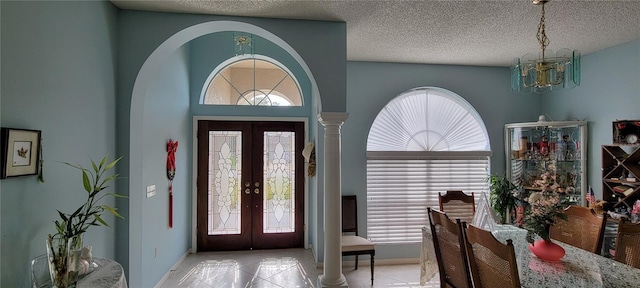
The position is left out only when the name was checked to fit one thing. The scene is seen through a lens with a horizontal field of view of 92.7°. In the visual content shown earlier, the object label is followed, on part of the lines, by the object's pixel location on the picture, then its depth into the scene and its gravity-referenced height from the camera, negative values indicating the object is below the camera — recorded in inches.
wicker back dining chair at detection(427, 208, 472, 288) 78.6 -29.1
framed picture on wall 57.9 -0.7
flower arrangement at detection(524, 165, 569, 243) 81.3 -18.6
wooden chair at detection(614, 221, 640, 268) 83.3 -26.9
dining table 68.2 -30.1
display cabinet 146.0 -4.2
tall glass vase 60.2 -22.9
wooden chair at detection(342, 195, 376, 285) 140.9 -43.5
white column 112.9 -21.0
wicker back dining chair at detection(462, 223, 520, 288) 62.3 -25.1
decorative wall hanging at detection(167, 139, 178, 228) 140.3 -8.0
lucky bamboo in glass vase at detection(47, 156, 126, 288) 60.4 -21.4
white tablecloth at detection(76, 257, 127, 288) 63.8 -28.4
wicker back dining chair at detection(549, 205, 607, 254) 94.7 -27.1
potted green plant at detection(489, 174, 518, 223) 154.8 -25.1
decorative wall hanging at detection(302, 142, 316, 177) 162.7 -4.4
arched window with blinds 164.6 -5.7
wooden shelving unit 120.6 -11.0
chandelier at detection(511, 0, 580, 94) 86.7 +22.6
